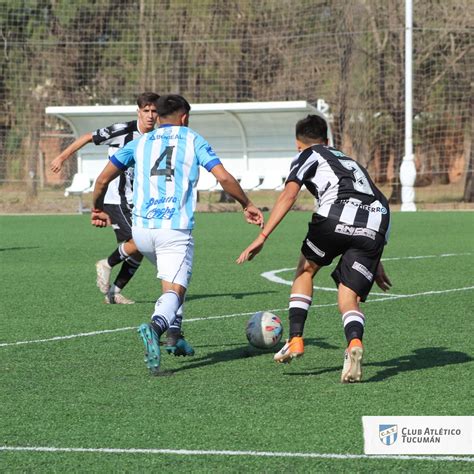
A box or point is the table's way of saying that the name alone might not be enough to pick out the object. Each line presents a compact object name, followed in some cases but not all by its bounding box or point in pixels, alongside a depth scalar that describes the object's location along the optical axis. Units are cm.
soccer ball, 1462
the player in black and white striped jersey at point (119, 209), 2012
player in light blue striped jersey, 1367
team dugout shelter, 5425
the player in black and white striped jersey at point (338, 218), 1316
